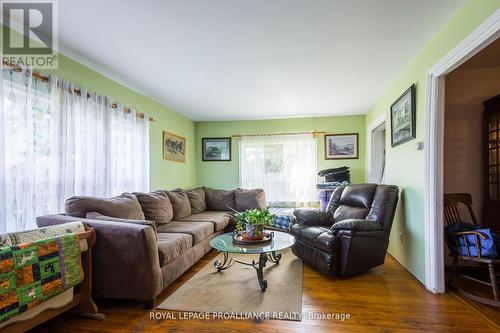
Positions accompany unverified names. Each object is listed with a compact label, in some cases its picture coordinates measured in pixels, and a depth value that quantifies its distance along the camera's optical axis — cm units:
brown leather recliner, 256
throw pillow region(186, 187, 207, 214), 433
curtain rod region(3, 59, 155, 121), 201
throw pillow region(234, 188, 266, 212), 462
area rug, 203
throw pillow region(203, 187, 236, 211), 468
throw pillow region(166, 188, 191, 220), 375
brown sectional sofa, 205
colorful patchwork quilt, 143
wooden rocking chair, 208
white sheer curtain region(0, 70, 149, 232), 201
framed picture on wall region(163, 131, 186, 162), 438
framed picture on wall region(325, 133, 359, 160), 503
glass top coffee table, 230
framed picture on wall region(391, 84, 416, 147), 263
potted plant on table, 256
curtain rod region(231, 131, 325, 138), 512
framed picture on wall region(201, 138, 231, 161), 553
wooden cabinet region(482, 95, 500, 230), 270
